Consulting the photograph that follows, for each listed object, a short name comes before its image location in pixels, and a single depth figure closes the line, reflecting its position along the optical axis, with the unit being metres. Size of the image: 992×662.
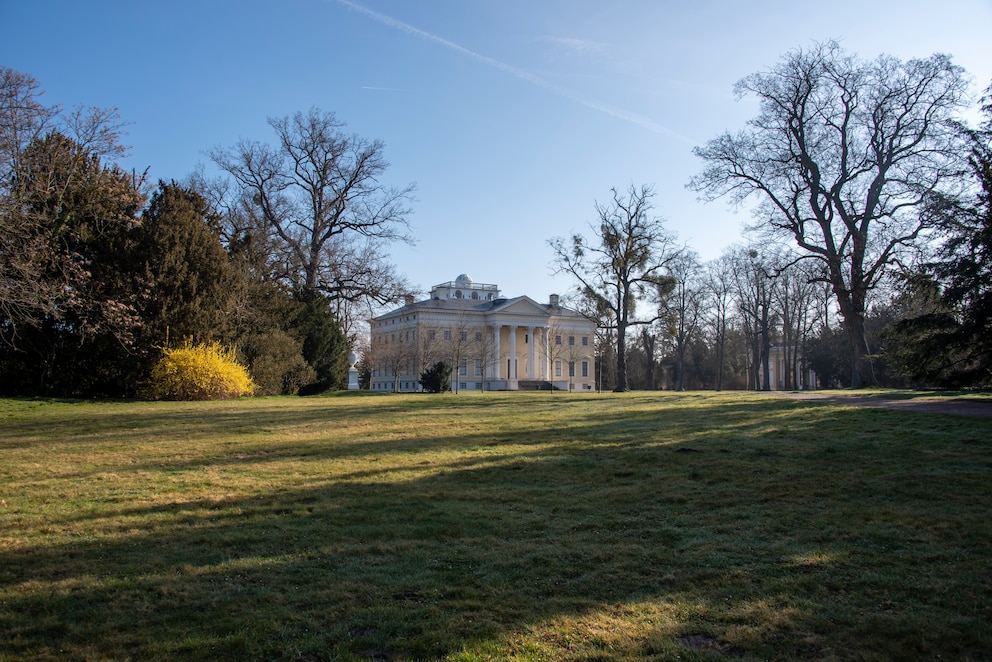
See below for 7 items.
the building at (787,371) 54.97
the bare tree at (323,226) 36.41
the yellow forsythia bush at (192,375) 22.27
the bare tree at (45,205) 14.55
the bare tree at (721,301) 57.53
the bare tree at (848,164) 27.45
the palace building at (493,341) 59.97
